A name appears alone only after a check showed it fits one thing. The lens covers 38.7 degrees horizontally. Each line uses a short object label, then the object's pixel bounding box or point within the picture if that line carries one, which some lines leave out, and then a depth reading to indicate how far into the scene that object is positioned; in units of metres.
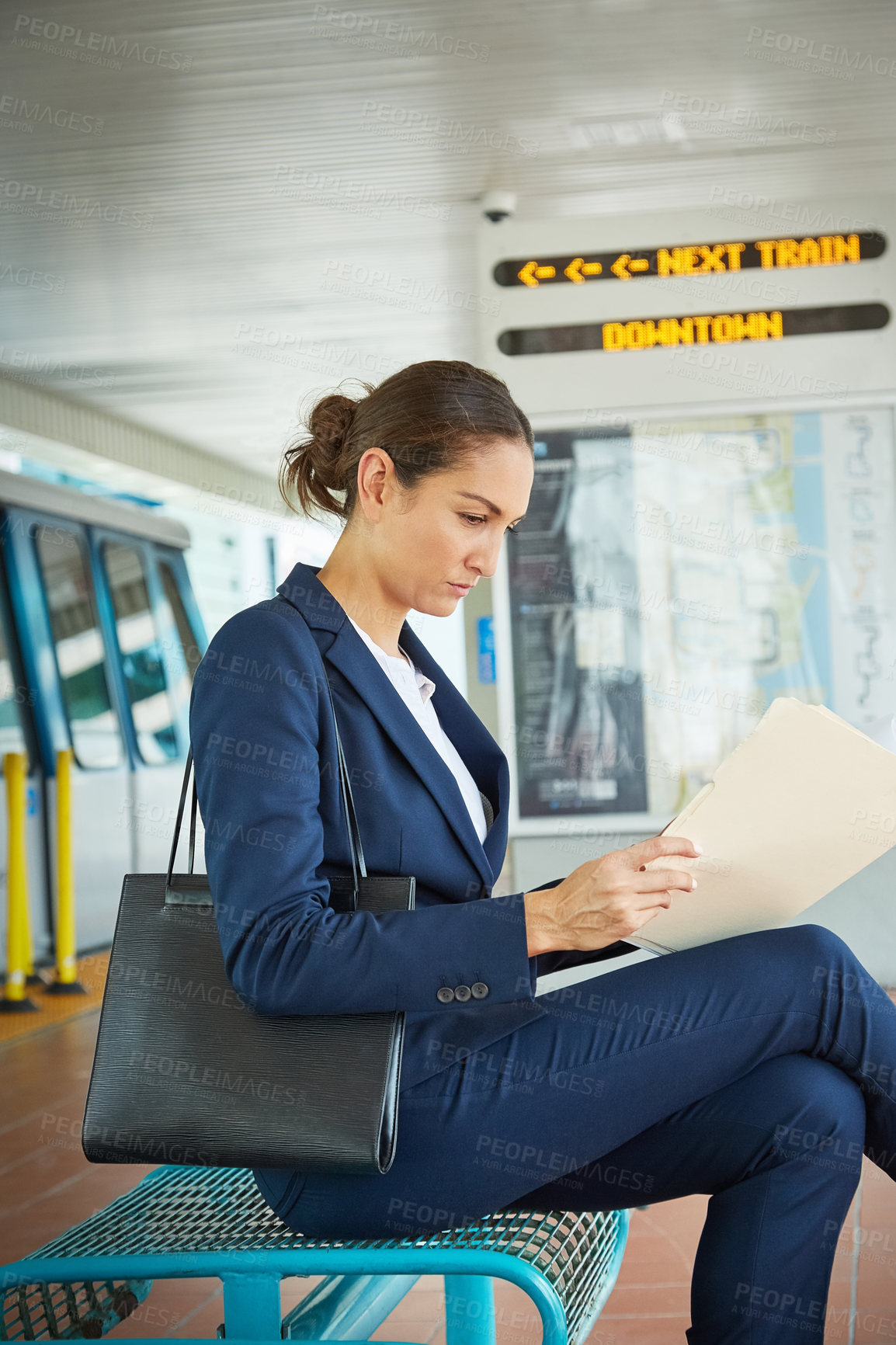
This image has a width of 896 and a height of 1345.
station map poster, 4.58
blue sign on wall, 5.65
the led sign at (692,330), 4.54
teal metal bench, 1.29
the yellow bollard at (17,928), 5.66
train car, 6.98
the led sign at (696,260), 4.54
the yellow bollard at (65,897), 6.11
